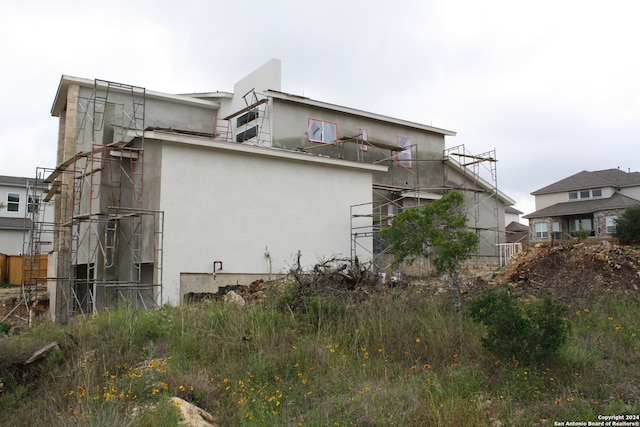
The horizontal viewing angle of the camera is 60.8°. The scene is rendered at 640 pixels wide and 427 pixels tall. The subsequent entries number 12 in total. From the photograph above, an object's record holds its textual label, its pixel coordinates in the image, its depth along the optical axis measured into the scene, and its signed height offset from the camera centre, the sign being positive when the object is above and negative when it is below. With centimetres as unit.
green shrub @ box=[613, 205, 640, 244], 3328 +252
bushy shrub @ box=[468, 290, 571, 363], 718 -86
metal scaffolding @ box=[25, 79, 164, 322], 1788 +174
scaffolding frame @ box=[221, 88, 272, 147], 2302 +635
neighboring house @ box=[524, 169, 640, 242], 4188 +516
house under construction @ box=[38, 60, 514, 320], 1812 +309
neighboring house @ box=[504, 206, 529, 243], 5176 +495
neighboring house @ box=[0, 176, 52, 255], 3972 +410
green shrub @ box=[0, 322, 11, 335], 1225 -143
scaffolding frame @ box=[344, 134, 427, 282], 2228 +300
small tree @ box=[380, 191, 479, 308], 1032 +62
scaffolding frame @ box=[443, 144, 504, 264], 2880 +376
